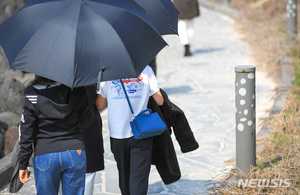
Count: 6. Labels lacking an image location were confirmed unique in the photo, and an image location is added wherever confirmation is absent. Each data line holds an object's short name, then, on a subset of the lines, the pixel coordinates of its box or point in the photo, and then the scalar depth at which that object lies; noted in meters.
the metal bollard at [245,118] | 9.61
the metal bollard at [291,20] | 23.64
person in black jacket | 7.06
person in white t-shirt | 8.12
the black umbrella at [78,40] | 6.73
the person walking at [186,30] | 24.67
